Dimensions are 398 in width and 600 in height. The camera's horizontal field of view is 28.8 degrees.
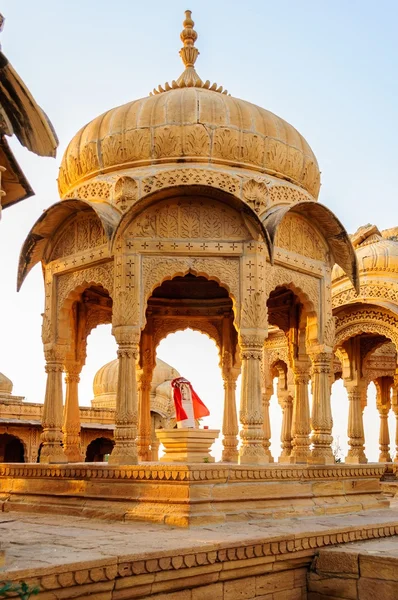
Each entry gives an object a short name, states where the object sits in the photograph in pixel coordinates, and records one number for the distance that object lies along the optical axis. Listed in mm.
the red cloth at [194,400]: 11226
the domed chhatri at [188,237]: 10453
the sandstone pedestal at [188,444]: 10664
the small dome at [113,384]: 29094
